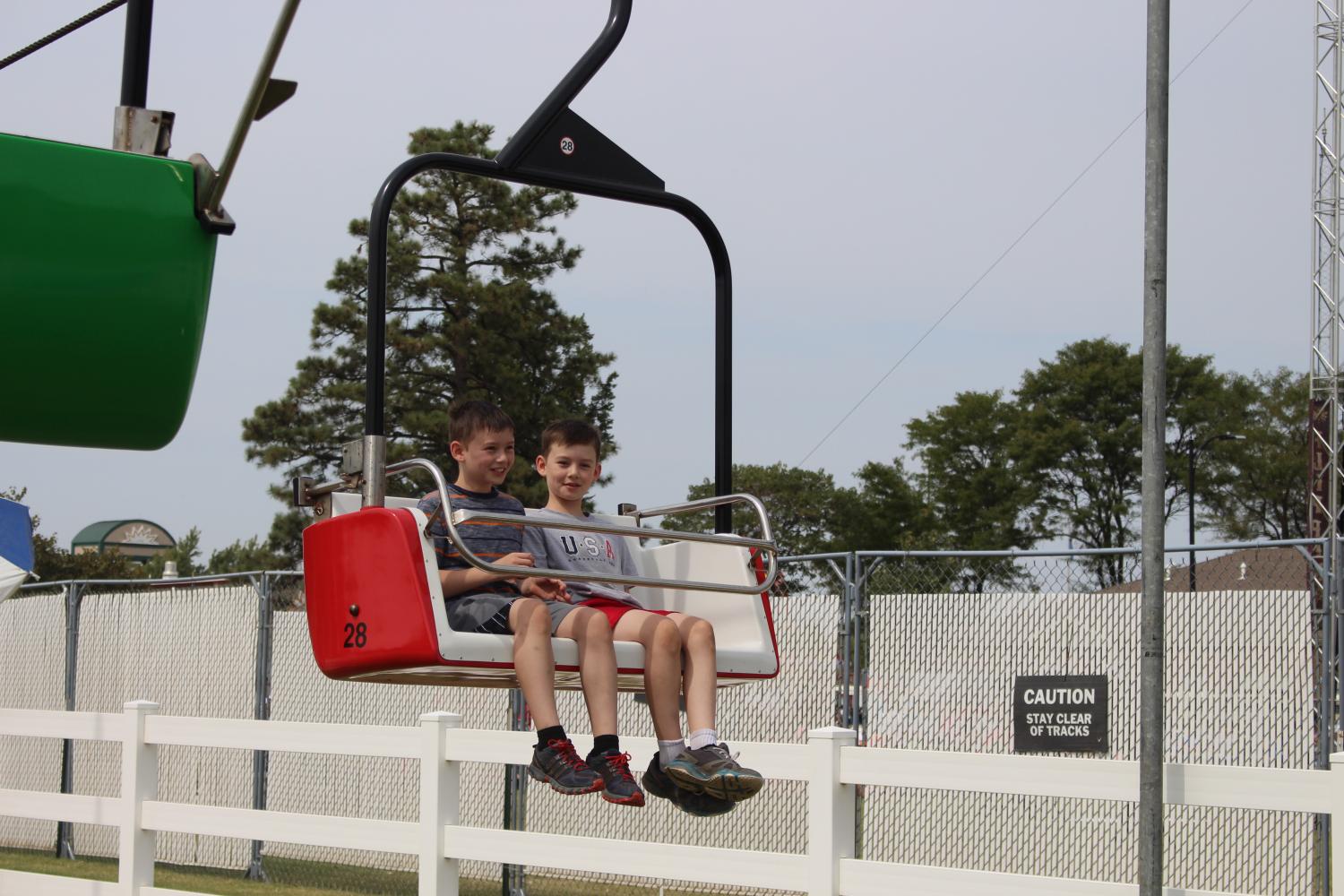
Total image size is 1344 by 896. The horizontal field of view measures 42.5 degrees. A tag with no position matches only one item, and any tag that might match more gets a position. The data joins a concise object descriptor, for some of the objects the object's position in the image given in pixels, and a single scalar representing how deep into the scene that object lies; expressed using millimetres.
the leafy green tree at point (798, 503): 50781
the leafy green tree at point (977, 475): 48875
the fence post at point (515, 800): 10344
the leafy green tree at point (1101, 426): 48312
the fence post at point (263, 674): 12133
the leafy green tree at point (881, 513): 50031
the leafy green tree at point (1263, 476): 48594
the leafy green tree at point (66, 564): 32253
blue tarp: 9336
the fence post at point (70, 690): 13695
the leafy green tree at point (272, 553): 31188
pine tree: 25062
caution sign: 9102
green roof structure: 62006
